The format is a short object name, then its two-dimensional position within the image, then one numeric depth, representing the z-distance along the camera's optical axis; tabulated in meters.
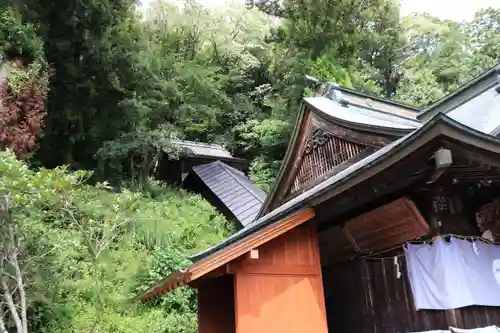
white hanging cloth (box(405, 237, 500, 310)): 5.92
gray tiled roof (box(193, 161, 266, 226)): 17.44
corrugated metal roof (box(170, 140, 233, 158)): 21.73
